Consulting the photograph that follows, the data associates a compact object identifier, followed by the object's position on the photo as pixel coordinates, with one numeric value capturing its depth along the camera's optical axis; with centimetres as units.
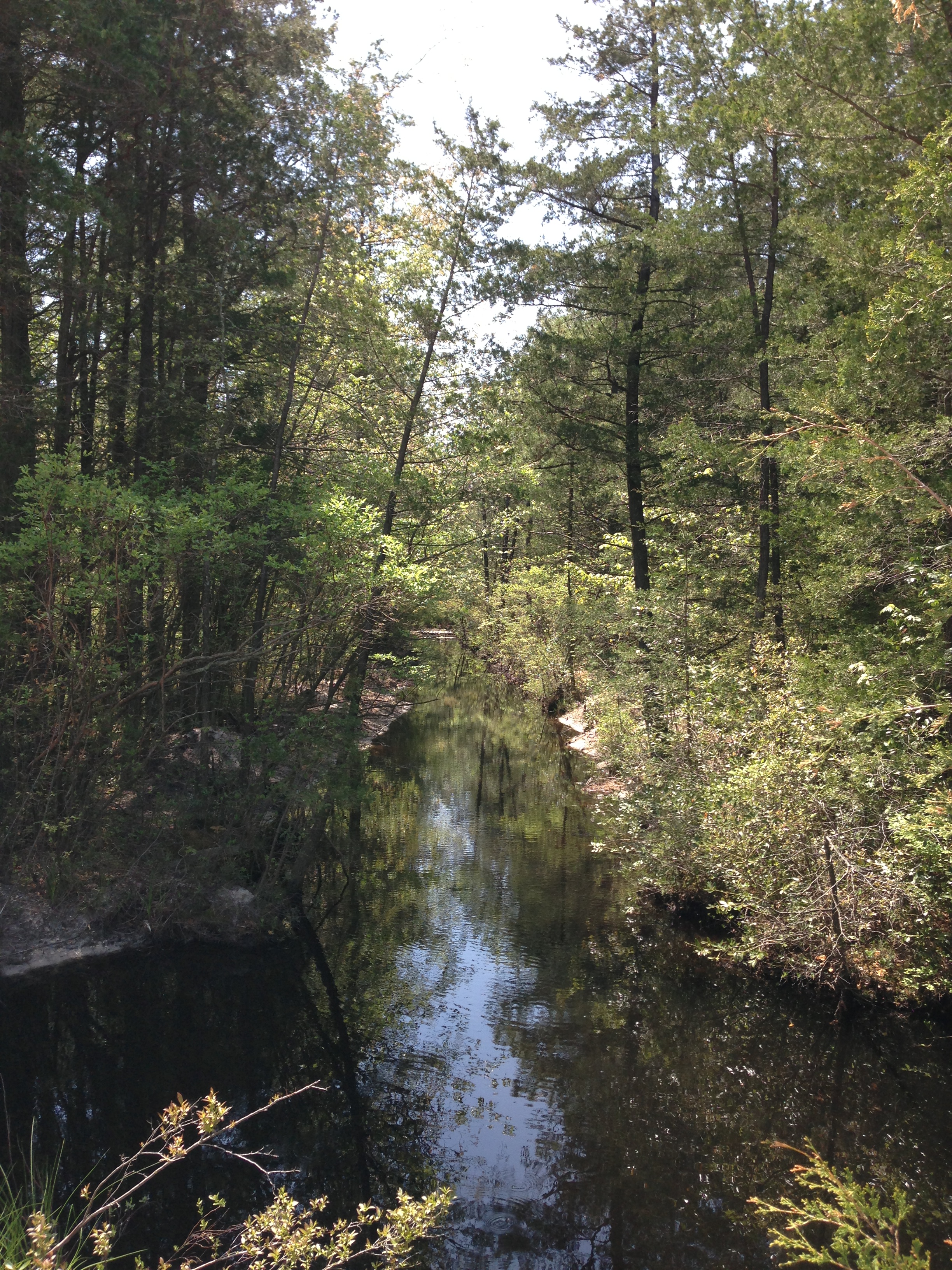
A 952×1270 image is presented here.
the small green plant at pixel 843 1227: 321
